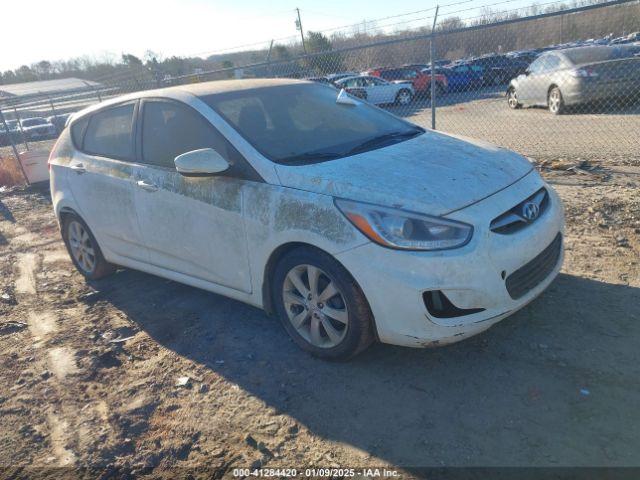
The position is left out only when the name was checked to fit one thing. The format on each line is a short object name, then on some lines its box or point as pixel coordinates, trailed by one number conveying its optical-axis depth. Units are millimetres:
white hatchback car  2801
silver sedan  11031
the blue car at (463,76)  21750
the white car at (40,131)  28312
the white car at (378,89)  18469
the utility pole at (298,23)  40375
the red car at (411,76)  22531
